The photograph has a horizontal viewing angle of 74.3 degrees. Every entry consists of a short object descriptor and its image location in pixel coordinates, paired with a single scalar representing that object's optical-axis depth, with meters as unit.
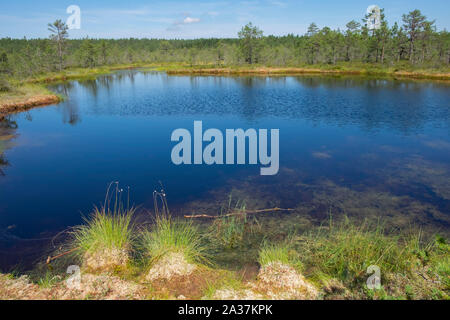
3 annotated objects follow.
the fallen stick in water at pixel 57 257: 6.77
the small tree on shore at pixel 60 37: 67.00
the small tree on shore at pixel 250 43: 79.62
